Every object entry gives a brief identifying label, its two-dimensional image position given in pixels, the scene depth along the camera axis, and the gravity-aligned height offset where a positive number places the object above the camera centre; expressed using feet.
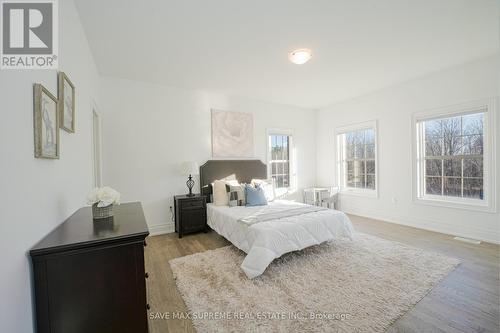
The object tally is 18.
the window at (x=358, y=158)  15.64 +0.44
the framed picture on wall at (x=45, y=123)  3.64 +0.87
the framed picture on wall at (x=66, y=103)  4.97 +1.66
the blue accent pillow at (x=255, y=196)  12.05 -1.76
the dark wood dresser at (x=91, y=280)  3.30 -1.87
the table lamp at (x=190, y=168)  12.35 -0.08
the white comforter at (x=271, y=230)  7.79 -2.78
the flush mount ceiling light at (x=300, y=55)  9.04 +4.71
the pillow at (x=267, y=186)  13.75 -1.39
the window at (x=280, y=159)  17.35 +0.52
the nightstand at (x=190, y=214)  12.00 -2.70
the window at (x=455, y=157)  10.91 +0.29
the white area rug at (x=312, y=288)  5.57 -4.01
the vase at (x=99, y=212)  5.02 -1.04
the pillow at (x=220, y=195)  12.50 -1.70
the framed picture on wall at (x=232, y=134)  14.51 +2.25
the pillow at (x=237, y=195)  12.22 -1.68
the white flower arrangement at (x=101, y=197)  4.95 -0.69
